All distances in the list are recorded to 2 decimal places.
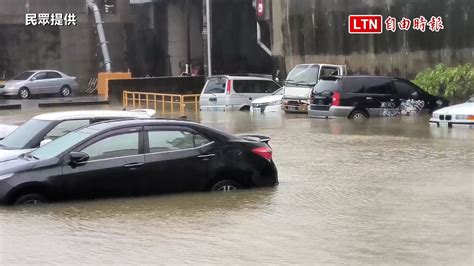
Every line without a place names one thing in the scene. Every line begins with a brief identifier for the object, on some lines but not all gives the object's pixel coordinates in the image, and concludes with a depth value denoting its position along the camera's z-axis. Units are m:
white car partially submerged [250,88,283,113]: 27.95
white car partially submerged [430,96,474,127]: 20.17
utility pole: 38.34
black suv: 23.75
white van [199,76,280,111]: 28.67
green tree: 26.41
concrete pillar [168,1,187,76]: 52.65
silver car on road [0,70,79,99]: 39.38
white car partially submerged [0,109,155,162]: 11.74
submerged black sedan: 10.09
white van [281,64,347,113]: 27.11
